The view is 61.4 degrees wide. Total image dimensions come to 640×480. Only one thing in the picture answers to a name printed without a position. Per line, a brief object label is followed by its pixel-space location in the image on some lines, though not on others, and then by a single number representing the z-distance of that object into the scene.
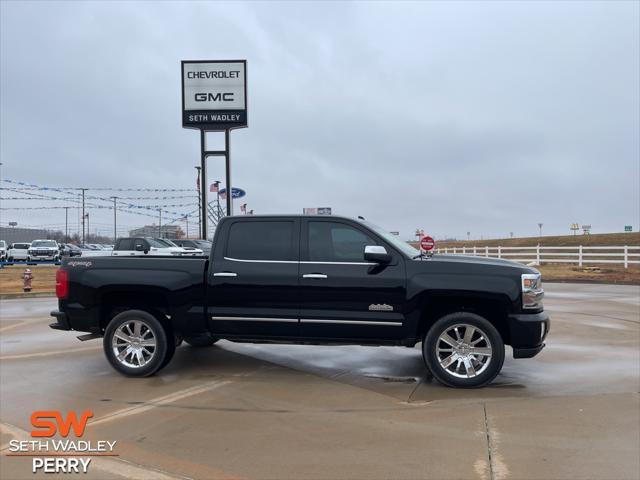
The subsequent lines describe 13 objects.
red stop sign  21.86
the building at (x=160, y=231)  57.16
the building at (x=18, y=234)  106.50
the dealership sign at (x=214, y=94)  25.02
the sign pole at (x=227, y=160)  24.31
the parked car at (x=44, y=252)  40.91
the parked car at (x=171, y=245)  26.70
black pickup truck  5.89
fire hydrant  18.56
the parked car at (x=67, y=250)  44.29
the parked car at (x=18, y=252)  42.71
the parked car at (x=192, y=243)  29.08
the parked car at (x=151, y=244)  22.89
